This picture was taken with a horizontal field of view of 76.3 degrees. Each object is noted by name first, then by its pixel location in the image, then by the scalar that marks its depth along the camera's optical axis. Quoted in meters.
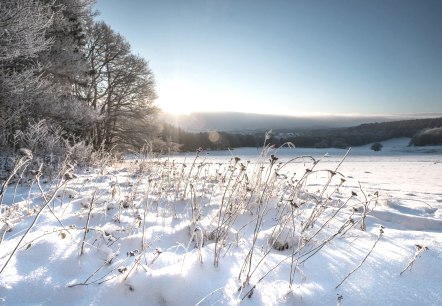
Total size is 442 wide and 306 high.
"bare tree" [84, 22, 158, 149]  14.72
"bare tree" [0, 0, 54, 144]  5.86
